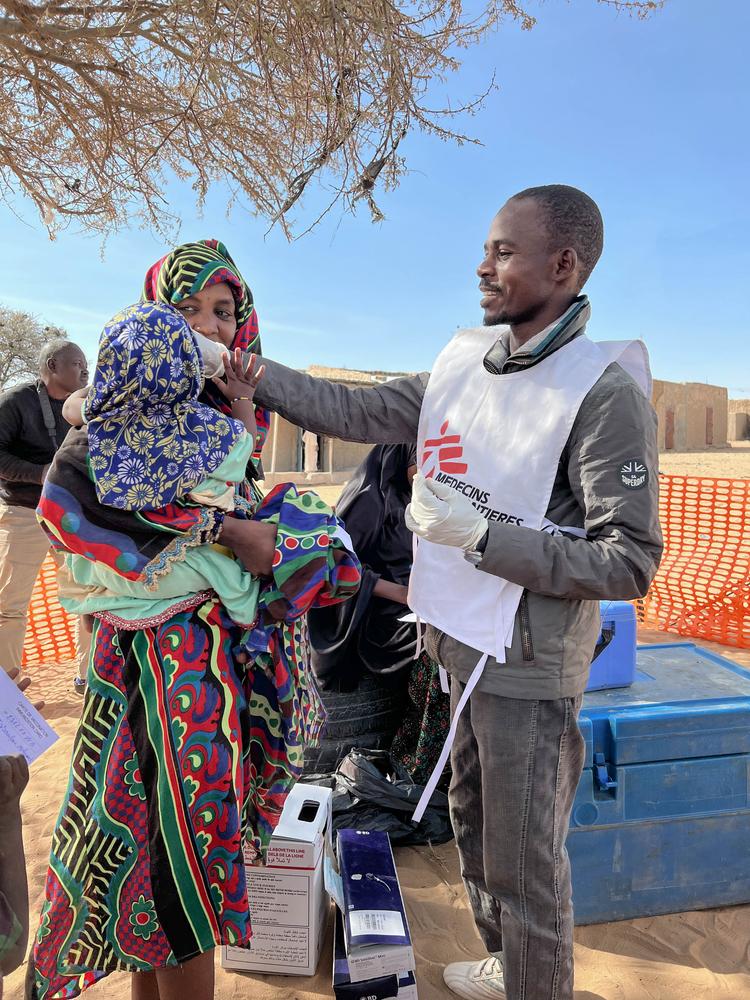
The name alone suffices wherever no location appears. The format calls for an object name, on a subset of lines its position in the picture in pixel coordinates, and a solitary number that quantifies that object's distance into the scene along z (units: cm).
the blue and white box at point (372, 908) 197
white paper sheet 117
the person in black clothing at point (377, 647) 329
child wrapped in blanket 136
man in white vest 148
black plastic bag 289
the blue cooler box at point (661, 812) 243
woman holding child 139
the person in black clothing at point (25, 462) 426
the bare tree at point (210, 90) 352
